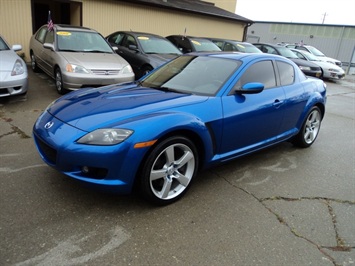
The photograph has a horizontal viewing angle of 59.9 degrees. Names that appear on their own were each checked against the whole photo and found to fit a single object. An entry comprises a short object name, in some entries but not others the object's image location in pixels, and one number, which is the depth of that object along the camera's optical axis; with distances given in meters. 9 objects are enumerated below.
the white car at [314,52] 16.52
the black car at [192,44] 10.70
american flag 7.70
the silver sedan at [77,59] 6.32
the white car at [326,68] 14.63
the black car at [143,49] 8.09
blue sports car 2.64
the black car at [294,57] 13.40
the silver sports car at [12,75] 5.42
